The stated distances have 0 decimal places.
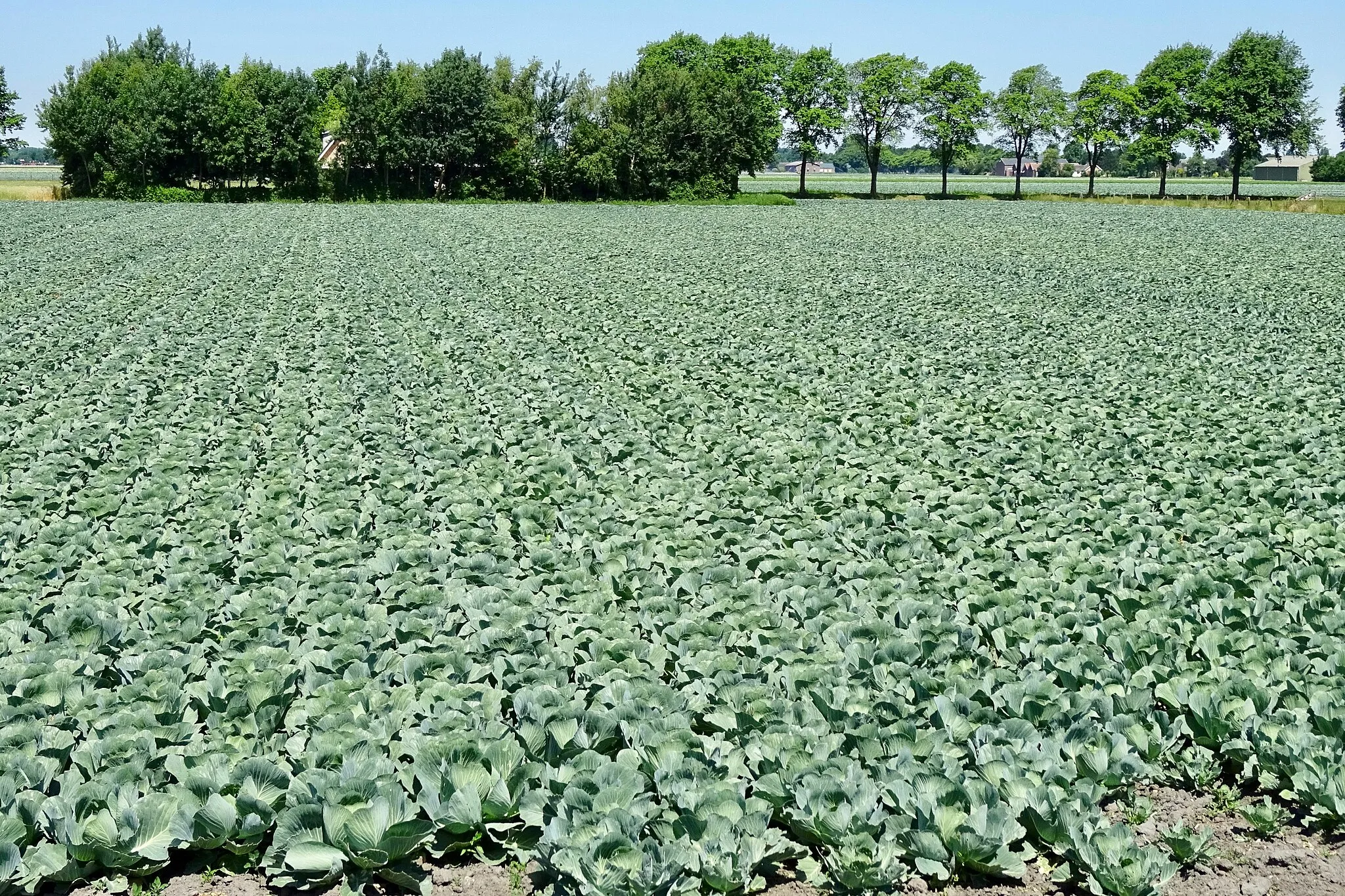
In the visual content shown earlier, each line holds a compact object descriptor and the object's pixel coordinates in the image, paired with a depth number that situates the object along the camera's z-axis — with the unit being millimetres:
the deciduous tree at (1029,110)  85438
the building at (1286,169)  143250
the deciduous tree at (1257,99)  75625
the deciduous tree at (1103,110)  81438
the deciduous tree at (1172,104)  78188
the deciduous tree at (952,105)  82562
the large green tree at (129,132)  61281
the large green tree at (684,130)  66000
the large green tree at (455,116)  63969
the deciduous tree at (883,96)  82375
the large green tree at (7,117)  78312
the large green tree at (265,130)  61781
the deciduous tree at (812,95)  81750
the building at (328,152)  76500
